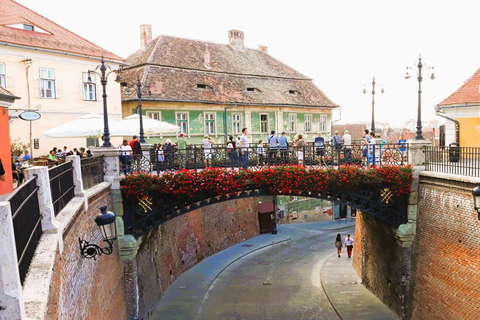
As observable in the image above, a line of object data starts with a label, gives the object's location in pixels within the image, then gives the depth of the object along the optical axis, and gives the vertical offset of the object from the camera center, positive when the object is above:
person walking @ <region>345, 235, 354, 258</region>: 26.86 -6.70
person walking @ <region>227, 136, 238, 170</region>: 14.78 -0.48
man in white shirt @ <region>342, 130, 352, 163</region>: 14.94 -0.56
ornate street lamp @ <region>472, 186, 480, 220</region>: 8.49 -1.26
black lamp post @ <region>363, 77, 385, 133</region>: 20.89 +1.59
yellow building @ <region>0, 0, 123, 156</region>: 20.70 +3.78
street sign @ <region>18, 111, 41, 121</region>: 14.38 +1.10
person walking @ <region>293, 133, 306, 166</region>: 15.01 -0.21
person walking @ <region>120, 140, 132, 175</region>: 14.13 -0.56
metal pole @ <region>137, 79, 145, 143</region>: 16.77 +0.48
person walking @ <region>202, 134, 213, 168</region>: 14.82 -0.32
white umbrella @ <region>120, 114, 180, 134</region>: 17.39 +0.79
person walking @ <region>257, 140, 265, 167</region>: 14.96 -0.60
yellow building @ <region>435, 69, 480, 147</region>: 20.27 +1.04
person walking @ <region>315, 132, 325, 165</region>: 15.02 -0.46
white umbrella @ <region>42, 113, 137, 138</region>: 14.61 +0.59
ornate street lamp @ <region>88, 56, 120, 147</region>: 13.19 +0.60
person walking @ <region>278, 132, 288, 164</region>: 15.20 -0.24
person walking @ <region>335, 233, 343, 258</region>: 27.08 -6.62
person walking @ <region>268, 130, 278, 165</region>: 14.93 -0.47
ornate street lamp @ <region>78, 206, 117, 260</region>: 7.73 -1.56
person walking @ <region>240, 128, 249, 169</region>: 14.74 -0.64
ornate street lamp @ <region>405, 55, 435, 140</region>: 14.50 +1.29
